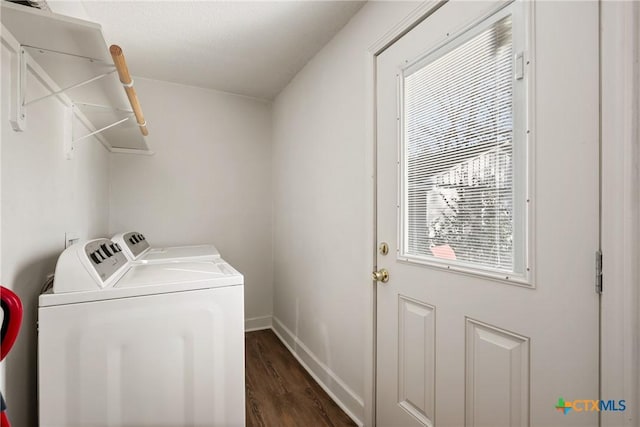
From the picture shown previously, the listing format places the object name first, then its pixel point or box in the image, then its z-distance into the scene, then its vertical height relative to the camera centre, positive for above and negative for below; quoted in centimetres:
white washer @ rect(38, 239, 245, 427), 103 -51
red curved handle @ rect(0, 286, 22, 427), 62 -23
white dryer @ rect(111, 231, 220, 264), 174 -28
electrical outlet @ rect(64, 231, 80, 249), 142 -13
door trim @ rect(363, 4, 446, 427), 149 -6
